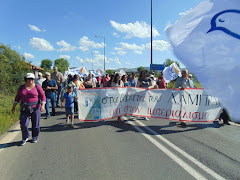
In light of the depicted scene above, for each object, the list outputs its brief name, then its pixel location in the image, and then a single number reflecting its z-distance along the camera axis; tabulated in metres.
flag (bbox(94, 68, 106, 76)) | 19.06
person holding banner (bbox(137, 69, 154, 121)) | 7.04
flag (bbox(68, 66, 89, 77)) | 16.66
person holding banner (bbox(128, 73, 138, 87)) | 9.89
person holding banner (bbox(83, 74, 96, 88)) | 8.93
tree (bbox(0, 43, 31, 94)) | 13.76
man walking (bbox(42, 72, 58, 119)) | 7.63
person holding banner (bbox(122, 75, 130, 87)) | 8.38
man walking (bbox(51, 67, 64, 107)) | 9.63
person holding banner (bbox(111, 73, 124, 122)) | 6.95
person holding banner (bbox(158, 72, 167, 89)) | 8.40
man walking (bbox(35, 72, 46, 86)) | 8.19
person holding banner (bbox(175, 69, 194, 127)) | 6.11
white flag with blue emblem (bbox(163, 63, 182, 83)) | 10.59
